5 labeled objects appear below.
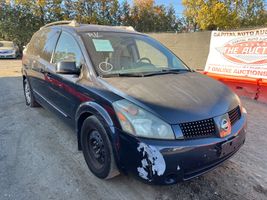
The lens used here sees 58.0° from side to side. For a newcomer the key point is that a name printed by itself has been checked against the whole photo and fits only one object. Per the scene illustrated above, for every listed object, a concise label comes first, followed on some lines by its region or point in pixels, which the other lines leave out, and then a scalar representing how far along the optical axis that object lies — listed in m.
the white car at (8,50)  17.69
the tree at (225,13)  22.91
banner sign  6.05
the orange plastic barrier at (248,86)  5.89
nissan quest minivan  2.11
